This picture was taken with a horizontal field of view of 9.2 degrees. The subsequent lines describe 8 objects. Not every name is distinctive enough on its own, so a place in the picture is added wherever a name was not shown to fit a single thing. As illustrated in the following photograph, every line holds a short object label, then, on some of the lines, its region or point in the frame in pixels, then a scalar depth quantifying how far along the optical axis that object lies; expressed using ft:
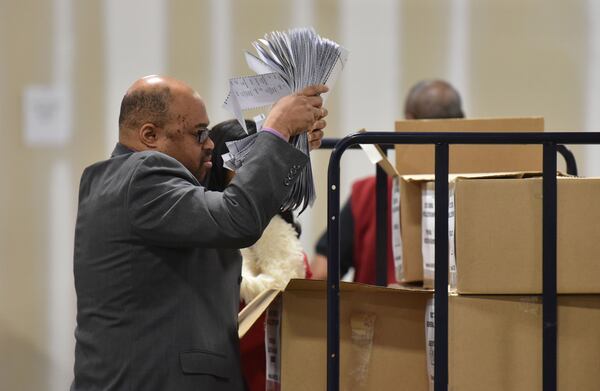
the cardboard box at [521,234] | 25.48
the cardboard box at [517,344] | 25.53
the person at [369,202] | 30.72
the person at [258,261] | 27.10
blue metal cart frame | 25.41
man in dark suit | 25.03
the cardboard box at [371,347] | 25.89
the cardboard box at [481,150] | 27.11
